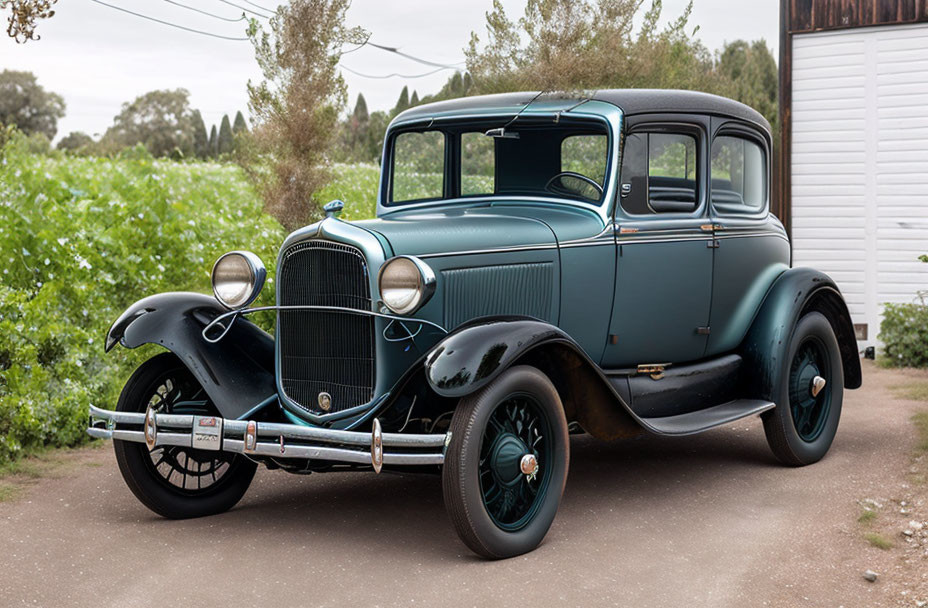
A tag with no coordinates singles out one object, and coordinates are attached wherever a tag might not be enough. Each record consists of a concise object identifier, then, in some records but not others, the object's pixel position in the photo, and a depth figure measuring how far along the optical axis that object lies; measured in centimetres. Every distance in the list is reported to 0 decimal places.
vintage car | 468
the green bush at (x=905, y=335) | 1040
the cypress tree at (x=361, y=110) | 5688
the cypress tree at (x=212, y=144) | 7429
